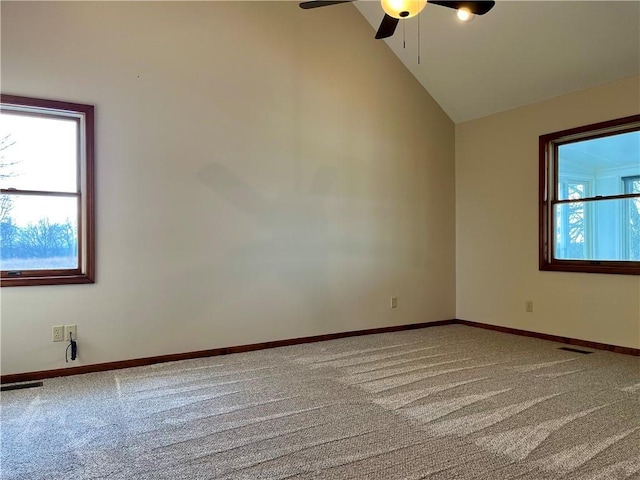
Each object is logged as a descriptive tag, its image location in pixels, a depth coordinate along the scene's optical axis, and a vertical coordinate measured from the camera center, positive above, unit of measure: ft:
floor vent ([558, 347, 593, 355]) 13.23 -3.18
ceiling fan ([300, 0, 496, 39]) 8.32 +5.06
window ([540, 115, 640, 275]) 13.29 +1.61
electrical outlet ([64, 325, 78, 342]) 10.76 -2.08
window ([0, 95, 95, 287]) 10.44 +1.38
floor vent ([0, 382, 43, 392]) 9.74 -3.15
